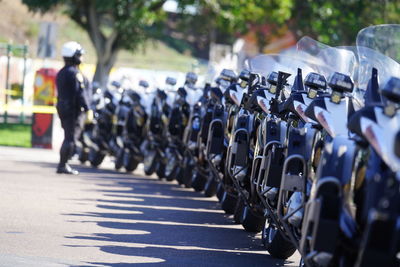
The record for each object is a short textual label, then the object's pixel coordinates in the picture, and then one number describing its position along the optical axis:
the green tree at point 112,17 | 37.16
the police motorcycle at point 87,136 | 21.31
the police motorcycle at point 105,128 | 20.65
